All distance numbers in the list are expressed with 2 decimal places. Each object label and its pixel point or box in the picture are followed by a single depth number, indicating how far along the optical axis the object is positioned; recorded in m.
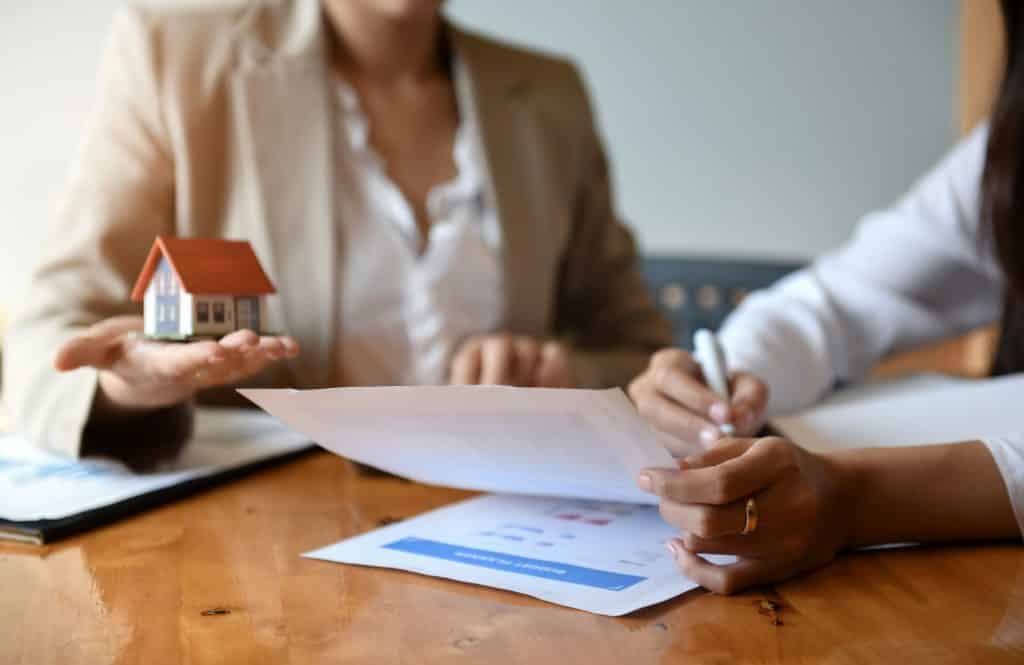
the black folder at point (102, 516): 0.56
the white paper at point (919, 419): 0.65
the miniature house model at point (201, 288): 0.52
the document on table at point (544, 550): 0.46
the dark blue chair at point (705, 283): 1.50
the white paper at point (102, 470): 0.61
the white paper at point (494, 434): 0.46
